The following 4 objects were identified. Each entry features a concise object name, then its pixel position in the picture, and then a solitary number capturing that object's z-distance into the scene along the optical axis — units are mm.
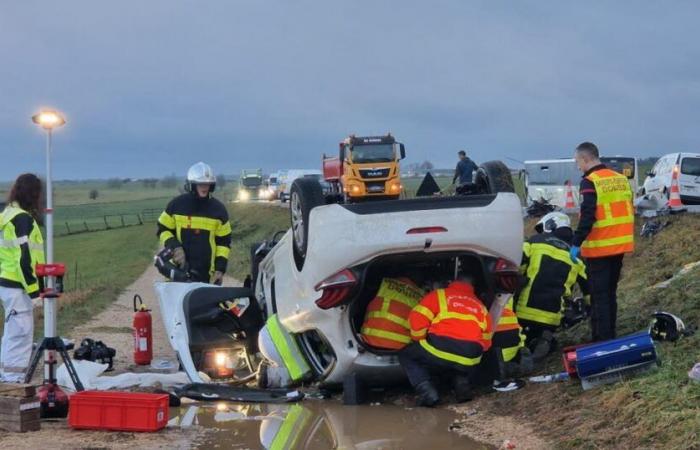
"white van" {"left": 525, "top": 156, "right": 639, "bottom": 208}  30469
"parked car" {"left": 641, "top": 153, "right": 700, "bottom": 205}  23719
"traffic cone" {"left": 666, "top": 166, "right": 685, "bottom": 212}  23219
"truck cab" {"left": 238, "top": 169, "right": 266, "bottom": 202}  72625
